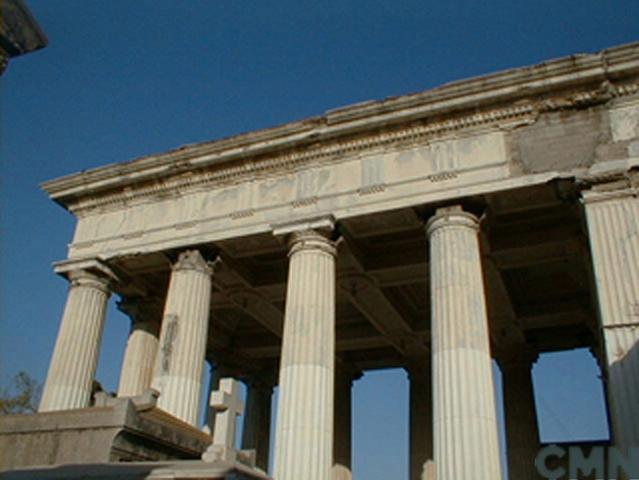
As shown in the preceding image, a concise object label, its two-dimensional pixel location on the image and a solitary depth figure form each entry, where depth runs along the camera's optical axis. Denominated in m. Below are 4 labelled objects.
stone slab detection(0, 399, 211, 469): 10.81
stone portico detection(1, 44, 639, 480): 15.81
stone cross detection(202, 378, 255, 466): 9.49
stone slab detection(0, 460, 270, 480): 8.23
